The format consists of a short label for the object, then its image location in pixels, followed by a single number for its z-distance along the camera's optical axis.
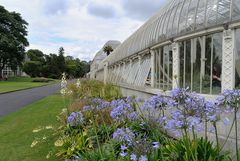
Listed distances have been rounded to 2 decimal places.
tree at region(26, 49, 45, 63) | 51.10
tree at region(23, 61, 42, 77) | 43.95
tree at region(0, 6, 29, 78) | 30.87
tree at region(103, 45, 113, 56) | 34.57
